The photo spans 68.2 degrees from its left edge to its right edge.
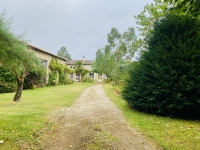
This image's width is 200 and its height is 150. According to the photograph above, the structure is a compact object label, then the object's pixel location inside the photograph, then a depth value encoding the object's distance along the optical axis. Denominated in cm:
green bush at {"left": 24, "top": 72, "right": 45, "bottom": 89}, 1931
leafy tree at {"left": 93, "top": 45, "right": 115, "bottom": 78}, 3457
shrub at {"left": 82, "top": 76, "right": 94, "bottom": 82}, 4082
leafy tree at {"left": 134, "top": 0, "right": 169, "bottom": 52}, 1286
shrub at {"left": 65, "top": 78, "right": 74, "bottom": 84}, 3055
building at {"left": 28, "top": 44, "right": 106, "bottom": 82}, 2371
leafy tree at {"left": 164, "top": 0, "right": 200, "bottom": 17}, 384
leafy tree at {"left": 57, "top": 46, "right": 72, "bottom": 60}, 6781
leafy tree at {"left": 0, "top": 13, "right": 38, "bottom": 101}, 412
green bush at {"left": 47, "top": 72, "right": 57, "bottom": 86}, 2536
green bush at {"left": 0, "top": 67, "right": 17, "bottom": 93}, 1609
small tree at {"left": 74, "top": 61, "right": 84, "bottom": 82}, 3912
